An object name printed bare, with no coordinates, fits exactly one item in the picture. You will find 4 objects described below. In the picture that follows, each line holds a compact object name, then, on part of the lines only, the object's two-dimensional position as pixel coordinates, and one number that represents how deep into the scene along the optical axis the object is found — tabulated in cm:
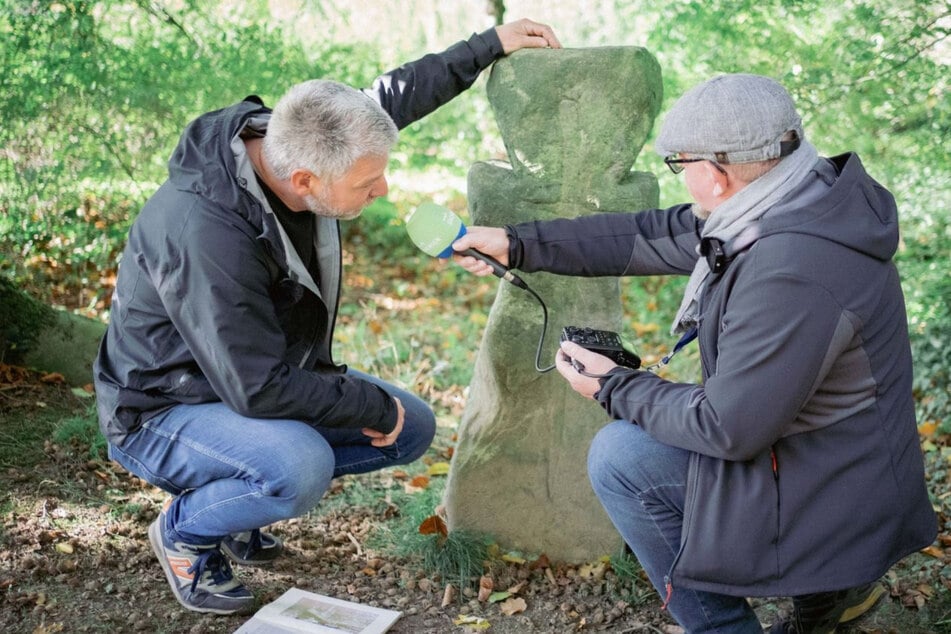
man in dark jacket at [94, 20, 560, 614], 285
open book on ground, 313
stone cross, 339
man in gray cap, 233
